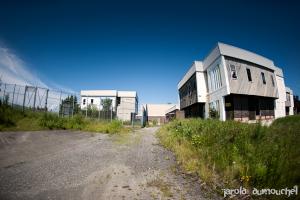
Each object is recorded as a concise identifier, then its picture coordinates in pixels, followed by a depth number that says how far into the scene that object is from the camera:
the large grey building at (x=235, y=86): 15.55
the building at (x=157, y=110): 65.44
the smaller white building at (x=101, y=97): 45.81
